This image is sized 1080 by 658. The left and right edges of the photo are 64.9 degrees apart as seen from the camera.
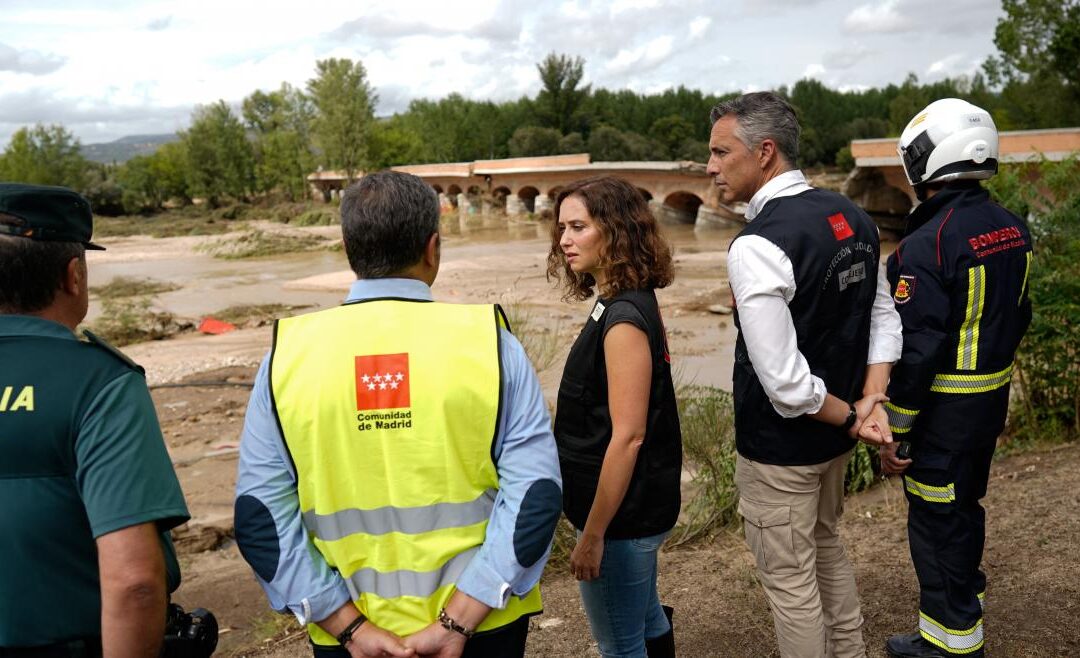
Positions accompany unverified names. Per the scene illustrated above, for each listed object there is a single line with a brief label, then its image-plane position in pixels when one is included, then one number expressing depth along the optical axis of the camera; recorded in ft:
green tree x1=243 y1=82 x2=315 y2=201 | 222.89
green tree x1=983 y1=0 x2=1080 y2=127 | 114.62
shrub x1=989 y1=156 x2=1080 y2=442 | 17.20
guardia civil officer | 5.34
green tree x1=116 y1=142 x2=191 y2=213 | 226.38
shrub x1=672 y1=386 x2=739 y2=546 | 16.26
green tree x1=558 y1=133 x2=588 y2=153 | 221.46
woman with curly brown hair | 7.59
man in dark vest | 7.91
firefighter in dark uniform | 9.02
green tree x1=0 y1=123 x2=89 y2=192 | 218.59
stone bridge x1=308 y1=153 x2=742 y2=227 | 118.62
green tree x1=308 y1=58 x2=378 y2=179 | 195.11
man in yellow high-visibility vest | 5.81
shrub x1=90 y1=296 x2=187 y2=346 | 53.83
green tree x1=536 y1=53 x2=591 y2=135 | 239.09
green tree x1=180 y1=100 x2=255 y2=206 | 225.15
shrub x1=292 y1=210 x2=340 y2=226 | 161.07
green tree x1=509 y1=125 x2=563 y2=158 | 221.25
